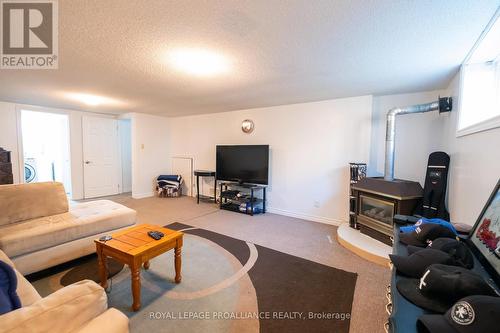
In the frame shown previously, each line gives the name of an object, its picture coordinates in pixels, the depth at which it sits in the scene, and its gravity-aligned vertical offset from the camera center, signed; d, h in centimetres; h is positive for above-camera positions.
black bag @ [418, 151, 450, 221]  258 -35
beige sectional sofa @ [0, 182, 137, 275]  198 -72
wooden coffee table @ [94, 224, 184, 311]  170 -78
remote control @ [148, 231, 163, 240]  198 -73
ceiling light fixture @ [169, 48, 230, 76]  203 +97
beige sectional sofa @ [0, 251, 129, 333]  68 -56
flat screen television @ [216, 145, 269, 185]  437 -14
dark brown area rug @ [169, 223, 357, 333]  162 -121
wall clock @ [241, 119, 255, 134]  473 +67
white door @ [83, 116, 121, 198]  542 -5
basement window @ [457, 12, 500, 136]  180 +71
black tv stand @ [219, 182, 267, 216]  445 -88
